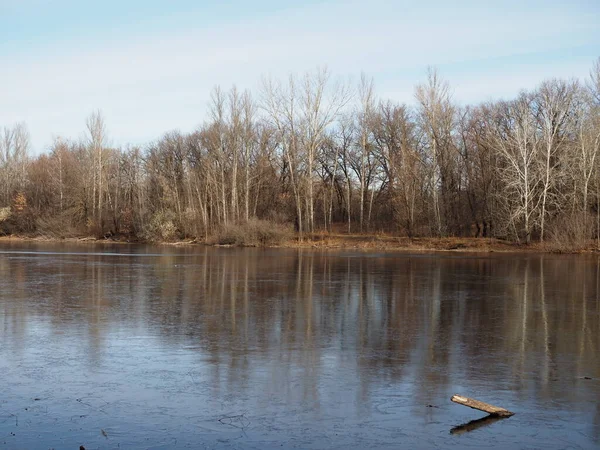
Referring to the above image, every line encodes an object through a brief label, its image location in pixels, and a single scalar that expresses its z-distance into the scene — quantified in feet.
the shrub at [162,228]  193.06
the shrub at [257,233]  169.17
